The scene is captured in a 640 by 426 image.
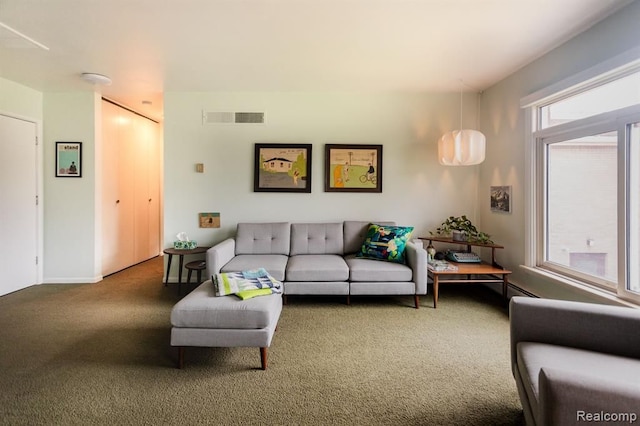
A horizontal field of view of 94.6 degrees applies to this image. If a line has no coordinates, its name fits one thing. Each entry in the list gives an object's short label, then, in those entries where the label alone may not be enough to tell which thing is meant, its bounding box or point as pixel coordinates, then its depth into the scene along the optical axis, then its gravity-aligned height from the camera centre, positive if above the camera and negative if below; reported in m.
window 2.11 +0.23
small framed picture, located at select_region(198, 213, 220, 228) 3.89 -0.12
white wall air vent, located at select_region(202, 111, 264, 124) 3.86 +1.22
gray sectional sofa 2.99 -0.57
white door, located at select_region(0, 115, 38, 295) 3.36 +0.06
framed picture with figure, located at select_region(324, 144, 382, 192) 3.86 +0.56
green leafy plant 3.46 -0.23
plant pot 3.49 -0.30
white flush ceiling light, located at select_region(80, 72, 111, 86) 3.23 +1.48
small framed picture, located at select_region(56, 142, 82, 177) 3.79 +0.66
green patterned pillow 3.22 -0.37
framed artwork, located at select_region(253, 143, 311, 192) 3.85 +0.57
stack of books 3.12 -0.60
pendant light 3.15 +0.69
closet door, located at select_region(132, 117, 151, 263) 4.72 +0.34
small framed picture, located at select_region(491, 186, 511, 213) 3.36 +0.14
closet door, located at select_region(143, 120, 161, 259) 5.05 +0.39
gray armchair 0.89 -0.60
